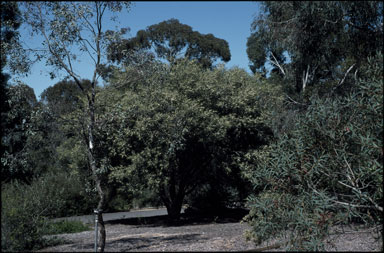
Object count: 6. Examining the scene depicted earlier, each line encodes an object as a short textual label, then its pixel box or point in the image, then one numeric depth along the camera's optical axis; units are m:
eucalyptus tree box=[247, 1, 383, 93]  10.88
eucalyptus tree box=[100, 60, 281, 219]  13.44
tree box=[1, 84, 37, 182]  8.91
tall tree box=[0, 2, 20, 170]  8.97
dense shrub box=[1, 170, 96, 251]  8.48
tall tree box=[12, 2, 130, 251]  9.13
